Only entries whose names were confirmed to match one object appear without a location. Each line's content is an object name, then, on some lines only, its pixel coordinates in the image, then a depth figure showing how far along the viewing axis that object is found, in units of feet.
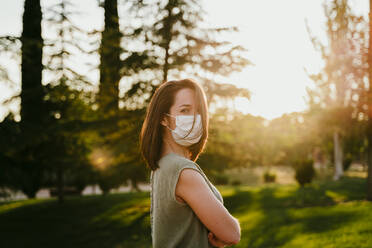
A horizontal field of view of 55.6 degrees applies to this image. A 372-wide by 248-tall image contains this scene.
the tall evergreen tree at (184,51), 34.63
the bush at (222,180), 89.09
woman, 5.16
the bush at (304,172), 47.83
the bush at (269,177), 96.48
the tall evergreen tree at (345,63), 39.83
